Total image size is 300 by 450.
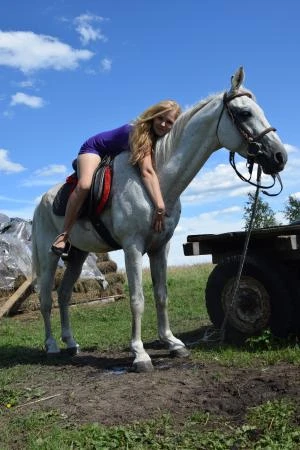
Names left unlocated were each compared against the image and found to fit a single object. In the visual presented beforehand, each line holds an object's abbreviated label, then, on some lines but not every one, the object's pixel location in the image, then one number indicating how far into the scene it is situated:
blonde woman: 5.14
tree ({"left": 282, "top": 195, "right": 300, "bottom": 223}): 45.16
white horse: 4.88
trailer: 5.62
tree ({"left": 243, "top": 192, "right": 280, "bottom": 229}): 42.51
